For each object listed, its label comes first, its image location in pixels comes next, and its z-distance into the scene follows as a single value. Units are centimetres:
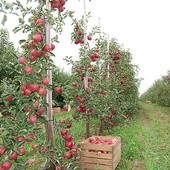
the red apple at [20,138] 207
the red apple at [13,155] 205
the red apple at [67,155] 263
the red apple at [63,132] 265
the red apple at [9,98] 217
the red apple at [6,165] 201
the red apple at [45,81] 226
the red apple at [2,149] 202
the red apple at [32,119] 217
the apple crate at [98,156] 304
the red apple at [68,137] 266
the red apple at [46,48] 227
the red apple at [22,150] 209
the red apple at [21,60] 217
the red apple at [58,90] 252
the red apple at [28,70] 216
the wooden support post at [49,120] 266
